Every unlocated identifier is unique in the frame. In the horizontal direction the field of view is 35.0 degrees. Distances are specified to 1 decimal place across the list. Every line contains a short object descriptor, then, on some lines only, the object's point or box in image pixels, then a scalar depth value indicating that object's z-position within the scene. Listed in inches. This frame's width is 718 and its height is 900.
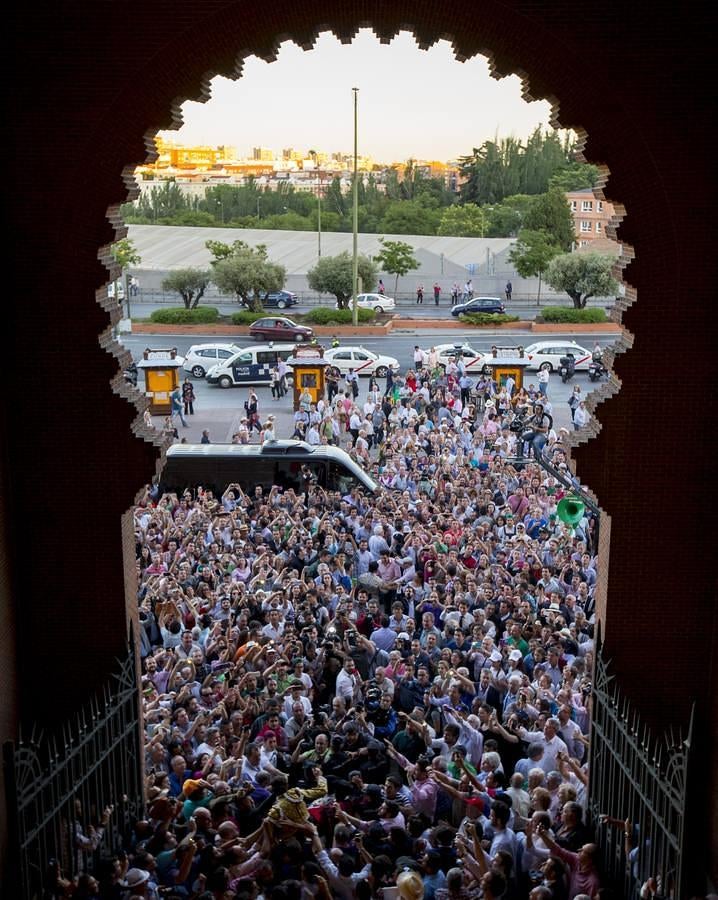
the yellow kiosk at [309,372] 1115.3
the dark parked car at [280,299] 2069.4
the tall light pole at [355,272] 1776.8
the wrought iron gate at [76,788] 292.7
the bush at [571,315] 1908.2
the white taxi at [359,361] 1373.0
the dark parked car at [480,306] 1978.3
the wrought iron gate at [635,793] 300.4
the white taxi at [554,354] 1429.6
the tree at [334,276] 1930.4
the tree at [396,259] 2191.2
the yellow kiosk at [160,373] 1125.7
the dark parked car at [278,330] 1720.0
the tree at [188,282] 2044.8
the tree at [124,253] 2114.9
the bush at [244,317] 1877.5
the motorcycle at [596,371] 1389.0
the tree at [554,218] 2369.6
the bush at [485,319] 1900.8
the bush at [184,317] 1916.8
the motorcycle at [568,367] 1393.9
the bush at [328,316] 1839.3
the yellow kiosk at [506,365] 1167.6
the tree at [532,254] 2188.7
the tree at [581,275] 1958.7
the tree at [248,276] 1974.7
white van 1328.7
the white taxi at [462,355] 1371.8
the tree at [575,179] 2768.2
